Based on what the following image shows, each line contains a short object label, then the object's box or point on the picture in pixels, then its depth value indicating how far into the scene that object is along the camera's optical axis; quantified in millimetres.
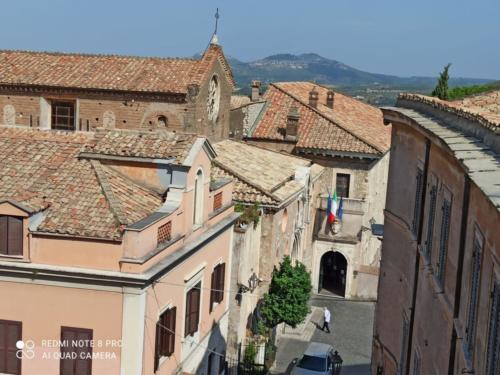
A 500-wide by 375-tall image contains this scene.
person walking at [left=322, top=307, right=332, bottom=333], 34062
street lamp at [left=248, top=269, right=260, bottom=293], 27344
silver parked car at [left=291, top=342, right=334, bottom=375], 26516
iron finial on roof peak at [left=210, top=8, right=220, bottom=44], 34906
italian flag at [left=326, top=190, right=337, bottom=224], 38938
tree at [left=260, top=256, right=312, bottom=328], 28688
